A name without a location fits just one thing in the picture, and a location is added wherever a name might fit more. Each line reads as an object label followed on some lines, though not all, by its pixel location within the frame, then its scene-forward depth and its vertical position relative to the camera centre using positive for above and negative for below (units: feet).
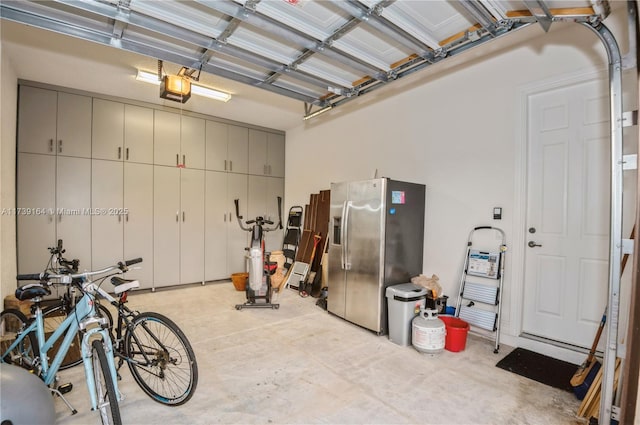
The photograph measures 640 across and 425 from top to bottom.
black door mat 7.79 -4.39
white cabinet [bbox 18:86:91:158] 13.00 +3.88
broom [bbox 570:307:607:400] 6.94 -3.86
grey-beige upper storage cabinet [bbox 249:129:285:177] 19.39 +3.79
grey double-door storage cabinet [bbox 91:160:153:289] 14.60 -0.35
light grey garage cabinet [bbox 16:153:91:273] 12.95 -0.03
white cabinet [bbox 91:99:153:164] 14.58 +3.88
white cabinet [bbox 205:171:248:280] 17.67 -1.04
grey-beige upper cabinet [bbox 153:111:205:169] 16.15 +3.84
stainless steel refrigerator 10.71 -1.27
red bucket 9.32 -3.98
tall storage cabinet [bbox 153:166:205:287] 16.14 -0.96
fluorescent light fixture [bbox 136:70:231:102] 12.01 +5.40
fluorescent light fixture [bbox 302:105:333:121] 13.50 +4.69
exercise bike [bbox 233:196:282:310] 13.76 -3.25
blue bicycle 5.34 -2.78
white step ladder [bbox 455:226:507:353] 9.80 -2.62
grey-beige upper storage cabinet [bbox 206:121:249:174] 17.70 +3.81
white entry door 8.35 -0.01
